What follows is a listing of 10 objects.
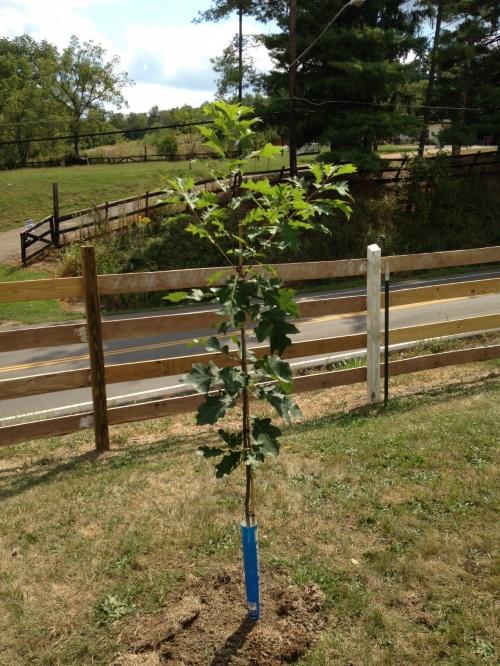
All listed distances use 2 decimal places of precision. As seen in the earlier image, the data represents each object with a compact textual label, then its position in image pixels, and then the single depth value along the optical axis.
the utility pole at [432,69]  28.08
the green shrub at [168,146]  46.54
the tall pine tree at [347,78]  22.33
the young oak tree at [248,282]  2.41
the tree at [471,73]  26.19
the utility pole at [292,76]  21.00
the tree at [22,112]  49.97
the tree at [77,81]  57.34
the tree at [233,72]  26.69
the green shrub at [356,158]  22.50
